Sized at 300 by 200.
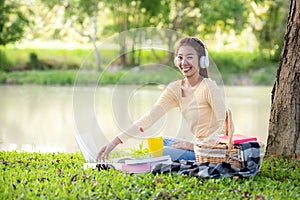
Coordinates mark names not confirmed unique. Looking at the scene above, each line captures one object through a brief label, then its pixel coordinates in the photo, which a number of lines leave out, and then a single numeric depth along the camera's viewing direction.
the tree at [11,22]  19.91
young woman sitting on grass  4.78
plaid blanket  4.71
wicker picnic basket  4.78
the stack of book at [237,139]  4.87
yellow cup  4.85
